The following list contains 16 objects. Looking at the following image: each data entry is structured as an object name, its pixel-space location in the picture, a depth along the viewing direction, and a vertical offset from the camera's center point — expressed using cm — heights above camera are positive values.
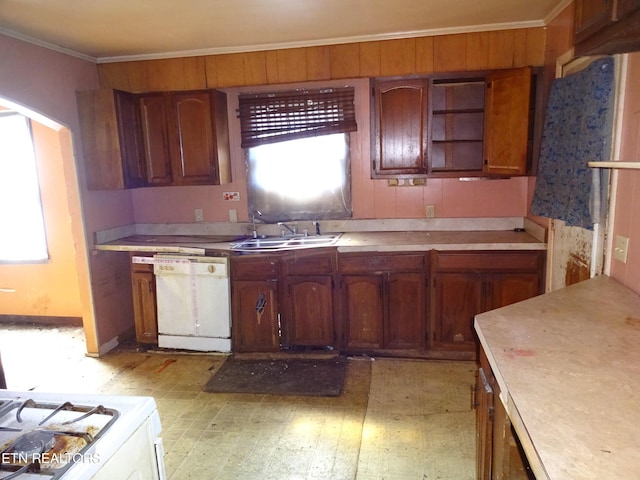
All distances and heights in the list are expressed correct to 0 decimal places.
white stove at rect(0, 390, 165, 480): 92 -58
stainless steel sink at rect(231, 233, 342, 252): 337 -51
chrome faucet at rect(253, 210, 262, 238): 392 -32
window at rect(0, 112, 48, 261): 400 -7
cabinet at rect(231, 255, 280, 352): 335 -95
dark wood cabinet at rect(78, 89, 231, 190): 346 +38
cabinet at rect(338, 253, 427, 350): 323 -92
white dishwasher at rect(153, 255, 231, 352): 340 -94
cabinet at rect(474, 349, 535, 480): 137 -90
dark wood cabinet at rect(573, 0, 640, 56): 117 +42
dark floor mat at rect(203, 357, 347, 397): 297 -141
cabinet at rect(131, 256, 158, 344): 358 -98
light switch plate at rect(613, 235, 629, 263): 193 -36
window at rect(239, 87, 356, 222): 362 +24
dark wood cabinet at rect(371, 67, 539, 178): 300 +38
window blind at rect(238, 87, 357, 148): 360 +54
